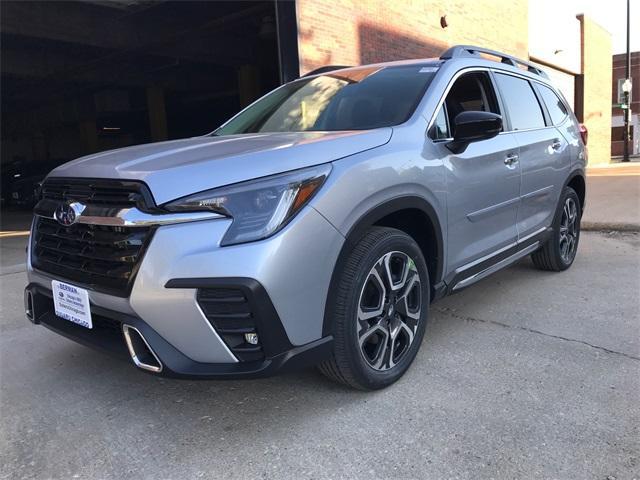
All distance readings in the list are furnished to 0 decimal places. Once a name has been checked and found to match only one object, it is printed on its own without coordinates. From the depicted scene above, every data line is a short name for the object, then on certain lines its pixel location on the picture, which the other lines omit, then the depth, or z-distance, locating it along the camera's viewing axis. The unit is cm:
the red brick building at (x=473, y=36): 961
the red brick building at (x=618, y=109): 4638
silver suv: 234
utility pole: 2555
